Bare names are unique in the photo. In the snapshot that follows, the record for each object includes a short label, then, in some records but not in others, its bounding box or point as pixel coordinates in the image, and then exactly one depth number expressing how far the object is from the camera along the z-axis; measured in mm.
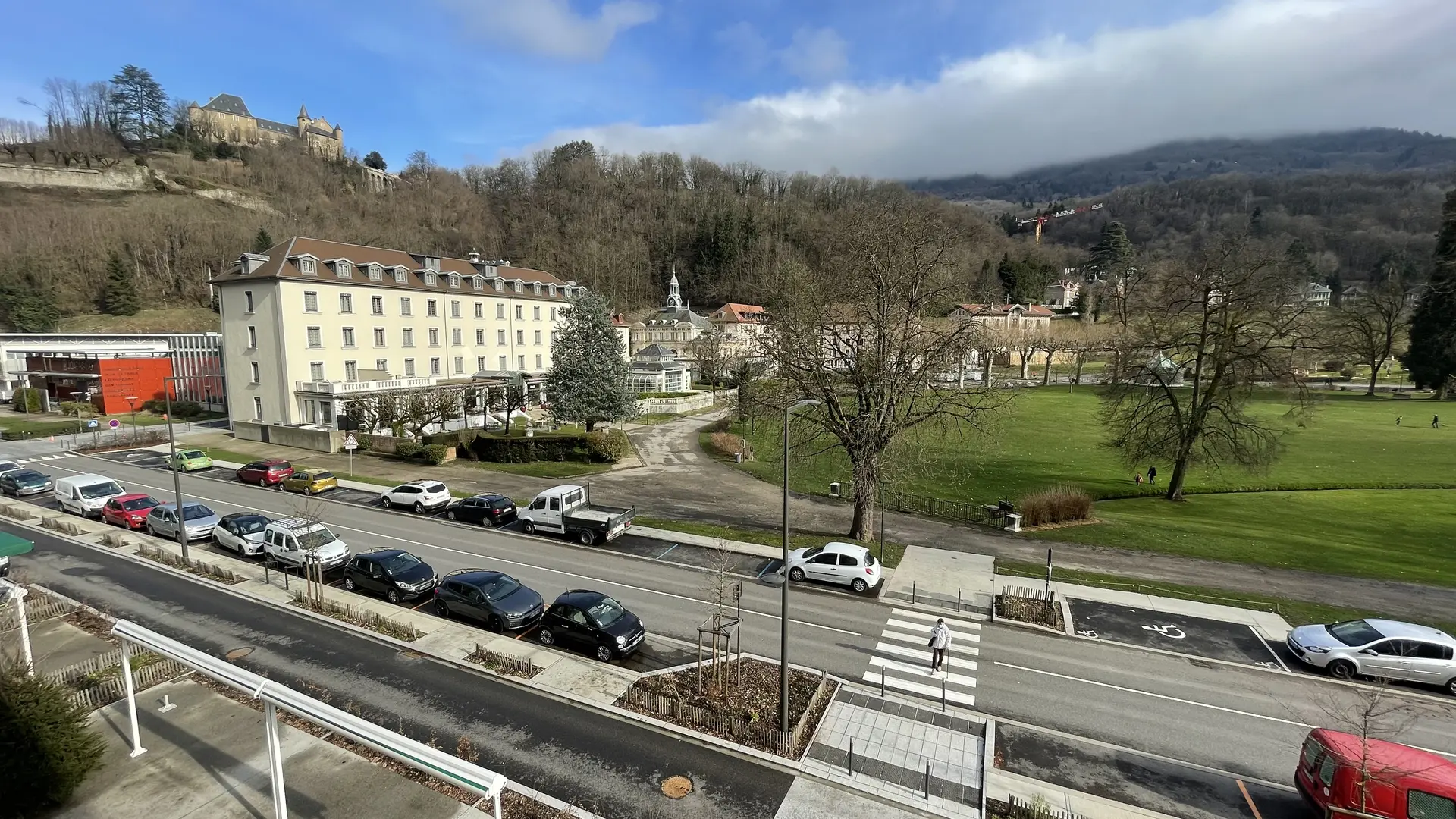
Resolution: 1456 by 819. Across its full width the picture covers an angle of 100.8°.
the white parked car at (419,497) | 31203
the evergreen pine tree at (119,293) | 95188
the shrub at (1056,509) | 30500
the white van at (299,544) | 22234
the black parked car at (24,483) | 33625
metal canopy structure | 8125
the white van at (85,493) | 29438
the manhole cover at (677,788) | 11344
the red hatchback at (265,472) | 36000
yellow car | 34156
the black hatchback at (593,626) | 16438
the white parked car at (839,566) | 21844
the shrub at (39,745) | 9742
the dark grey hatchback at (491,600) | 18047
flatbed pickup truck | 26797
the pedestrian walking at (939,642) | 16141
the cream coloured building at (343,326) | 47969
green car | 39688
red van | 9703
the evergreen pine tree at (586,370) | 46875
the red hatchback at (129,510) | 27875
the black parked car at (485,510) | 29297
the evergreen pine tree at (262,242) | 99125
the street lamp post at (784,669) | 12469
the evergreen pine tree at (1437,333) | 67500
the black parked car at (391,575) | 20047
